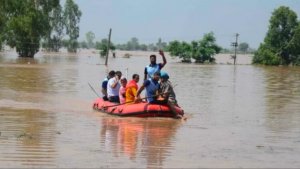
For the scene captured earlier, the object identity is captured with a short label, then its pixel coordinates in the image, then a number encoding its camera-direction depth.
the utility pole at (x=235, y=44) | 78.06
